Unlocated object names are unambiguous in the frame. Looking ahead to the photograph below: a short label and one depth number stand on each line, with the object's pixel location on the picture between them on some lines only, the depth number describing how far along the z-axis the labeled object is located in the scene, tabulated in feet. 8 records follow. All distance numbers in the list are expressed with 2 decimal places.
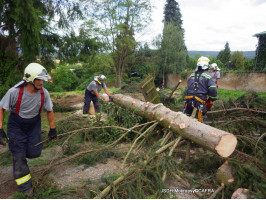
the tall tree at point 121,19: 71.26
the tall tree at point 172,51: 75.51
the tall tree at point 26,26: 17.02
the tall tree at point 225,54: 155.53
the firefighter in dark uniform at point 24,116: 7.68
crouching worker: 17.57
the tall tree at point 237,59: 129.49
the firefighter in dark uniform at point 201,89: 12.51
